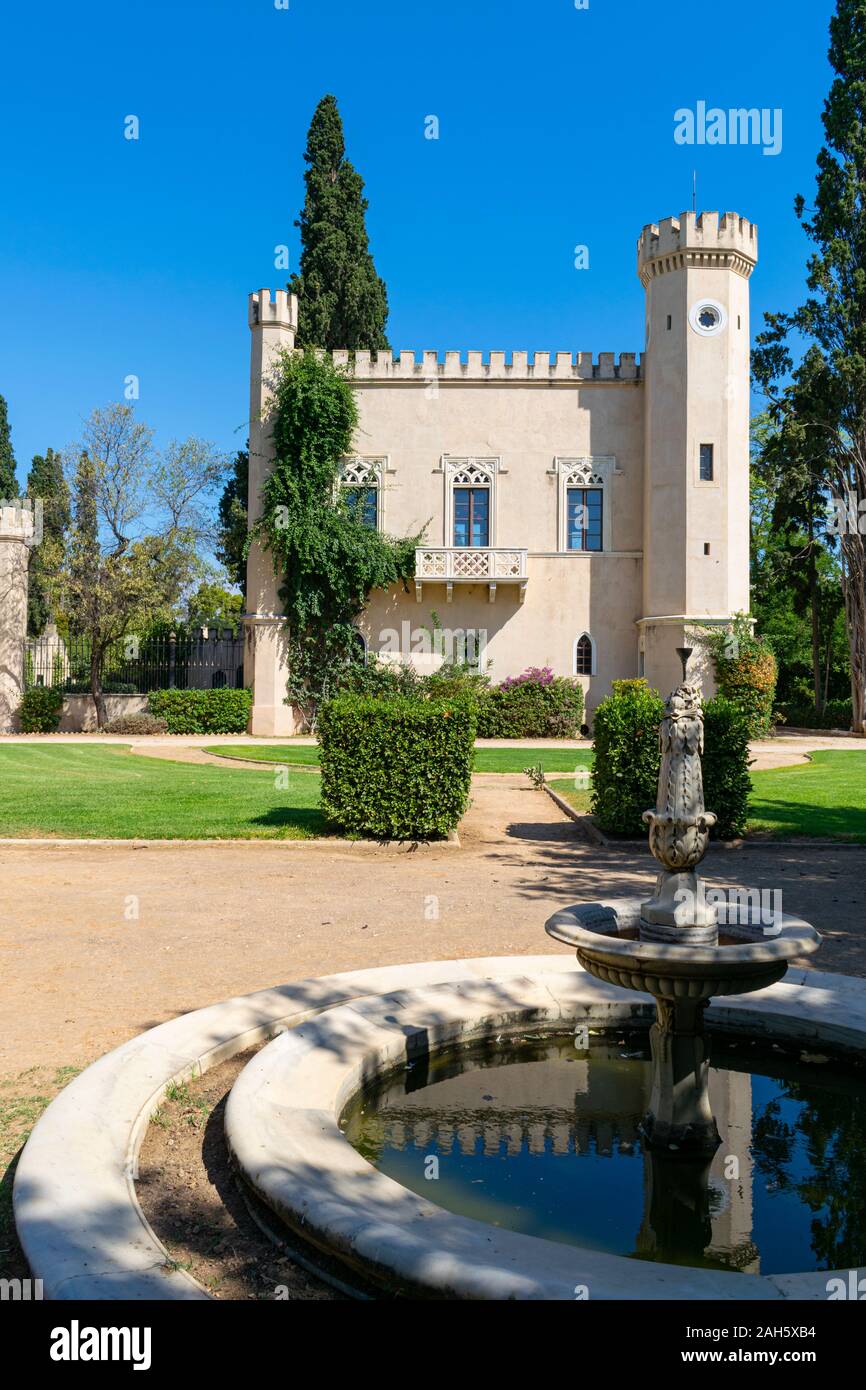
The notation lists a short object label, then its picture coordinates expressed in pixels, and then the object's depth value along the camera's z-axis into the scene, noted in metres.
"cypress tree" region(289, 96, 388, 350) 32.53
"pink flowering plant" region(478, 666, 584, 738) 28.64
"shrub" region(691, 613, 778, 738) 26.75
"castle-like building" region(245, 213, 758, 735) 29.59
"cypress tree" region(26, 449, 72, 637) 29.83
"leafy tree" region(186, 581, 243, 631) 35.05
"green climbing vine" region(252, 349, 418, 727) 28.80
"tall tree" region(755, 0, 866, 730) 30.14
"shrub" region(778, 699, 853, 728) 33.84
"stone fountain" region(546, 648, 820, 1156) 4.44
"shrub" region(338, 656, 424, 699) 28.94
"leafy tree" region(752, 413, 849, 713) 32.09
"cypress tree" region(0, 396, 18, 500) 46.72
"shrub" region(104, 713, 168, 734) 29.28
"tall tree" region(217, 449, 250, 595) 35.28
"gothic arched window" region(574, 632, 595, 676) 30.12
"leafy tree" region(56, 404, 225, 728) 29.66
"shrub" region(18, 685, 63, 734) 29.55
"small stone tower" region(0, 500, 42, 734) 29.64
